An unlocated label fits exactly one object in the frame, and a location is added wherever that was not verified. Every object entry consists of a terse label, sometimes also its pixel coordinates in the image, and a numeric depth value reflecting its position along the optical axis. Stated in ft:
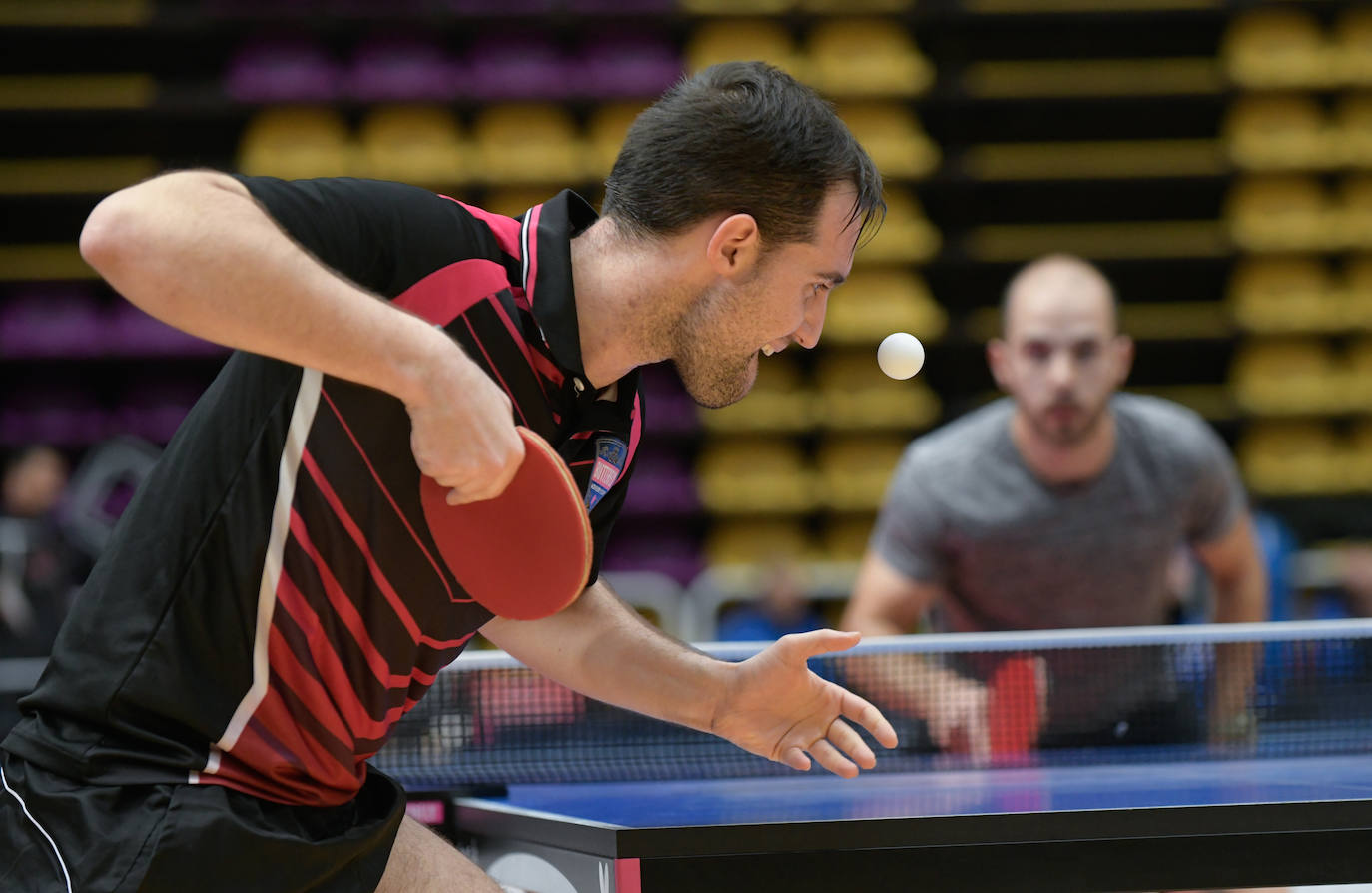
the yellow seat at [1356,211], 61.00
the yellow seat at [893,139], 59.52
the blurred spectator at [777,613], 48.93
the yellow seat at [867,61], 60.34
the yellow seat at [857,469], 58.49
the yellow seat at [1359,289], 60.80
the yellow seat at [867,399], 59.31
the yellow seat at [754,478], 58.34
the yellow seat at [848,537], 59.41
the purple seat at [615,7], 60.54
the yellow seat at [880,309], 59.11
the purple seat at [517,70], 60.23
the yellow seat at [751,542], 58.65
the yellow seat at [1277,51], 60.95
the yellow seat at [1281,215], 60.64
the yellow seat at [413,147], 58.75
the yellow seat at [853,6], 60.85
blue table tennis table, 13.07
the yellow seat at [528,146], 59.11
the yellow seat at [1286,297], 60.34
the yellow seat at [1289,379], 59.82
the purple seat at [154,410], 57.11
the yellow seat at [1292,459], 59.26
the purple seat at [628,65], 60.44
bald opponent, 26.99
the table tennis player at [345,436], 10.78
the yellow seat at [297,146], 58.18
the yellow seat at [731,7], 60.80
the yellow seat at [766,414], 59.16
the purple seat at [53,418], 56.44
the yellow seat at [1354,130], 60.90
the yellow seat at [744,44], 60.95
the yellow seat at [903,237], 59.88
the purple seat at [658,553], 57.98
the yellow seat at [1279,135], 60.90
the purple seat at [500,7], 60.03
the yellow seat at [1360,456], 59.88
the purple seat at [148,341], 57.00
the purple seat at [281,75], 58.75
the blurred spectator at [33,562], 46.98
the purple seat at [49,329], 56.49
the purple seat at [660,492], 57.98
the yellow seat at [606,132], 59.98
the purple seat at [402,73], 59.47
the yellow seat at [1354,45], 61.16
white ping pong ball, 16.68
